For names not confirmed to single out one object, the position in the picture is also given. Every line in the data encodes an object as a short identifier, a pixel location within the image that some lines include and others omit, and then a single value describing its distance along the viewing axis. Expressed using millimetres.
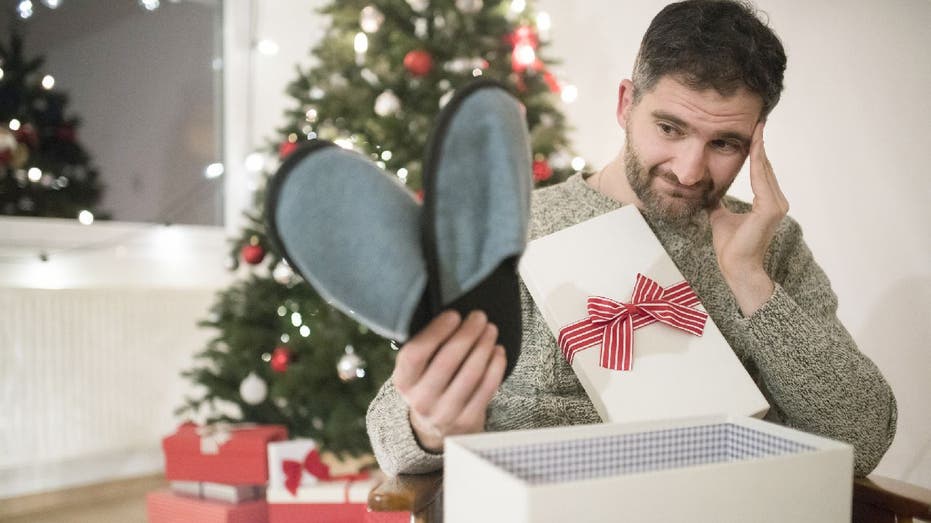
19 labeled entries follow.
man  982
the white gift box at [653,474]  485
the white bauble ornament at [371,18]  2053
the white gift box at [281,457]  1921
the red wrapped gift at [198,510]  2000
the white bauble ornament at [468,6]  2072
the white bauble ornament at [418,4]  2122
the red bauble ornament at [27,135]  2566
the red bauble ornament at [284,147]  2078
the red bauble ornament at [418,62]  2023
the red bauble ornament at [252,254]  2146
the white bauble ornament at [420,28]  2168
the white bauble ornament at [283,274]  2152
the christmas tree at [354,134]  2066
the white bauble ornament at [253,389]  2141
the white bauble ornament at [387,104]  2002
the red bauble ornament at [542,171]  2076
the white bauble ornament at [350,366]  1973
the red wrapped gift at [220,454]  2020
